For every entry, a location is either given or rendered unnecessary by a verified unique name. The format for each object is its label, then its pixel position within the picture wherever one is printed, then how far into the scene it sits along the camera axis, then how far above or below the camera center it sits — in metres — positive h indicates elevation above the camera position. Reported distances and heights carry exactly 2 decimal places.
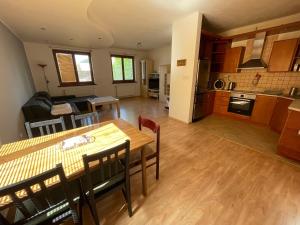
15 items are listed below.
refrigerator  3.46 -0.41
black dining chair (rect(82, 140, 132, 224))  0.98 -0.92
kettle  4.15 -0.43
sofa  2.95 -0.82
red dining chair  1.53 -0.98
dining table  0.98 -0.70
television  6.95 -0.57
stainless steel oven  3.63 -0.87
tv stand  6.95 -1.07
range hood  3.43 +0.46
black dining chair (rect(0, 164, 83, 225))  0.71 -0.87
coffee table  4.04 -0.88
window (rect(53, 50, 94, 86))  5.49 +0.23
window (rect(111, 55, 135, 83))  6.87 +0.22
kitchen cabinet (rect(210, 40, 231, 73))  4.03 +0.55
